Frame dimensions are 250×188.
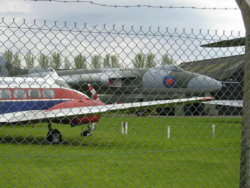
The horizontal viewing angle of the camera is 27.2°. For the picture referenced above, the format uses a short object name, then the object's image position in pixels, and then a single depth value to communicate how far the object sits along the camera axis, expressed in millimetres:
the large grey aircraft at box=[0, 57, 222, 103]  28625
